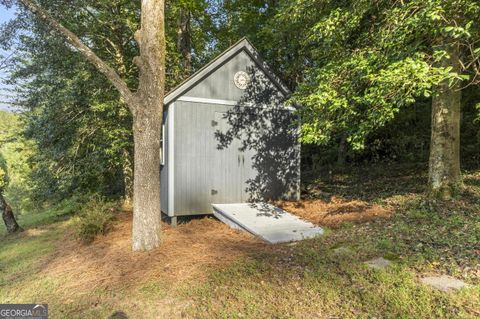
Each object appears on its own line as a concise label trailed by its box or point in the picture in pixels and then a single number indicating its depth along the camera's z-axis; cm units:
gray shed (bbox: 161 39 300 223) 749
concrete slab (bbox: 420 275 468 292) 323
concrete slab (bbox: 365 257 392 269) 390
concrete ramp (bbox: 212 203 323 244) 574
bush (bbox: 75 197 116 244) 659
